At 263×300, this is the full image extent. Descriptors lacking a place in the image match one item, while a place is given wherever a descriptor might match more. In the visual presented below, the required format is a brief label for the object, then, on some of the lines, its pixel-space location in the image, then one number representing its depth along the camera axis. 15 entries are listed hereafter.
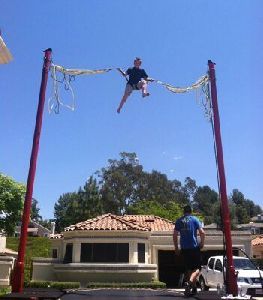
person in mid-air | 8.72
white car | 12.77
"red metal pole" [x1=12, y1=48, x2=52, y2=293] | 7.06
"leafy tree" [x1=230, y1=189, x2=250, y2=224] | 81.96
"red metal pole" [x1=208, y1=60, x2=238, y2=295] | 7.11
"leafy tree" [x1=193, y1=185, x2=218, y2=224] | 75.95
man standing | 6.26
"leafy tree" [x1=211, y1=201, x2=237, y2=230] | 67.90
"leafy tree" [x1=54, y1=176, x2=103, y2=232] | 46.76
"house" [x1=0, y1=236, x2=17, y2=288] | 19.27
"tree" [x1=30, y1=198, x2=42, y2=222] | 76.18
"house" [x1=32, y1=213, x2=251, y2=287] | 18.69
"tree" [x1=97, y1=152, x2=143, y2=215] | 48.77
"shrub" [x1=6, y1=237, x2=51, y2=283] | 36.31
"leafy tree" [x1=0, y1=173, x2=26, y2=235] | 31.16
